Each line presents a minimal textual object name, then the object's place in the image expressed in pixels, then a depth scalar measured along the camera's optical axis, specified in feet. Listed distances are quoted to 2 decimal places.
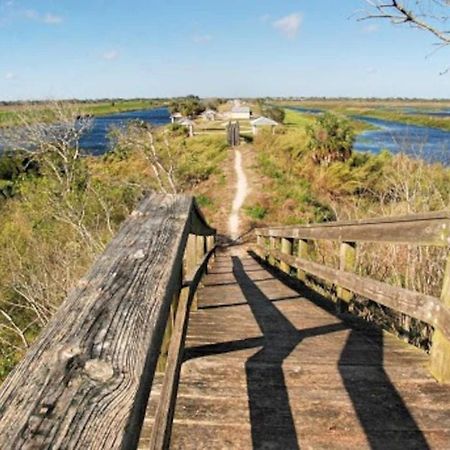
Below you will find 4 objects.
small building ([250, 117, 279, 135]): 127.05
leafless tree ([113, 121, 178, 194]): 58.13
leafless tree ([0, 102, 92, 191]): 60.54
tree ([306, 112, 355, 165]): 79.87
